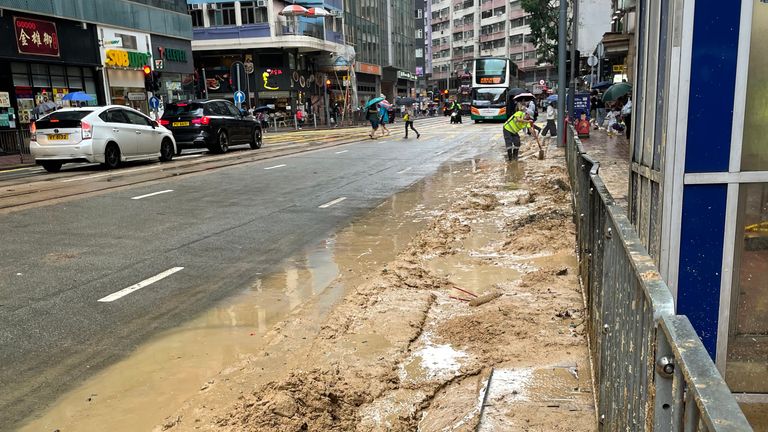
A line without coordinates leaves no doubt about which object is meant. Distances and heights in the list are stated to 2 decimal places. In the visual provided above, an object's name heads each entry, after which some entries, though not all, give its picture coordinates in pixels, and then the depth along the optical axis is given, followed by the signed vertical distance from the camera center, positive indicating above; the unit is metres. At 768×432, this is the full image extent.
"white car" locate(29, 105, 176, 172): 15.02 -0.84
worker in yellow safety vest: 17.06 -1.23
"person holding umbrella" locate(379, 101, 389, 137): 30.05 -1.19
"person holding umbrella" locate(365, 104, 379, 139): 29.27 -1.27
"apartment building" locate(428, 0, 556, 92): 104.19 +8.16
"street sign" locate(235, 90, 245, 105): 37.92 -0.17
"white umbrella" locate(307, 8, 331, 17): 52.59 +6.30
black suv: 19.88 -0.83
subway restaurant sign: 30.22 +1.90
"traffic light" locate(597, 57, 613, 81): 56.86 +0.75
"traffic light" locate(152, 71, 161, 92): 26.44 +0.59
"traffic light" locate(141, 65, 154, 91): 26.09 +0.83
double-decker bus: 43.97 -0.23
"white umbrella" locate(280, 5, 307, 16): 51.38 +6.35
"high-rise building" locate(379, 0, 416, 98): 82.44 +5.26
